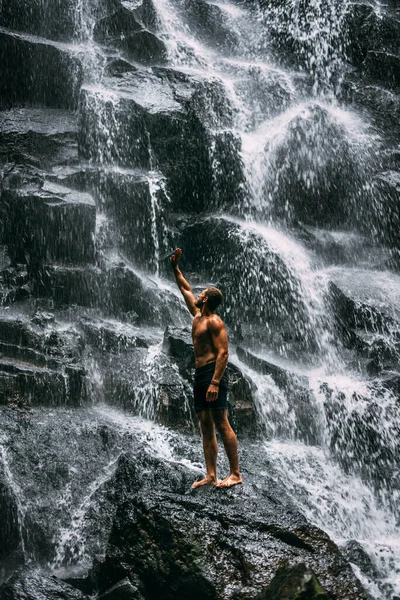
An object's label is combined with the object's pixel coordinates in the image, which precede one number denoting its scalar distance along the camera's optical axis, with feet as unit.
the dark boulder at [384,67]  67.72
